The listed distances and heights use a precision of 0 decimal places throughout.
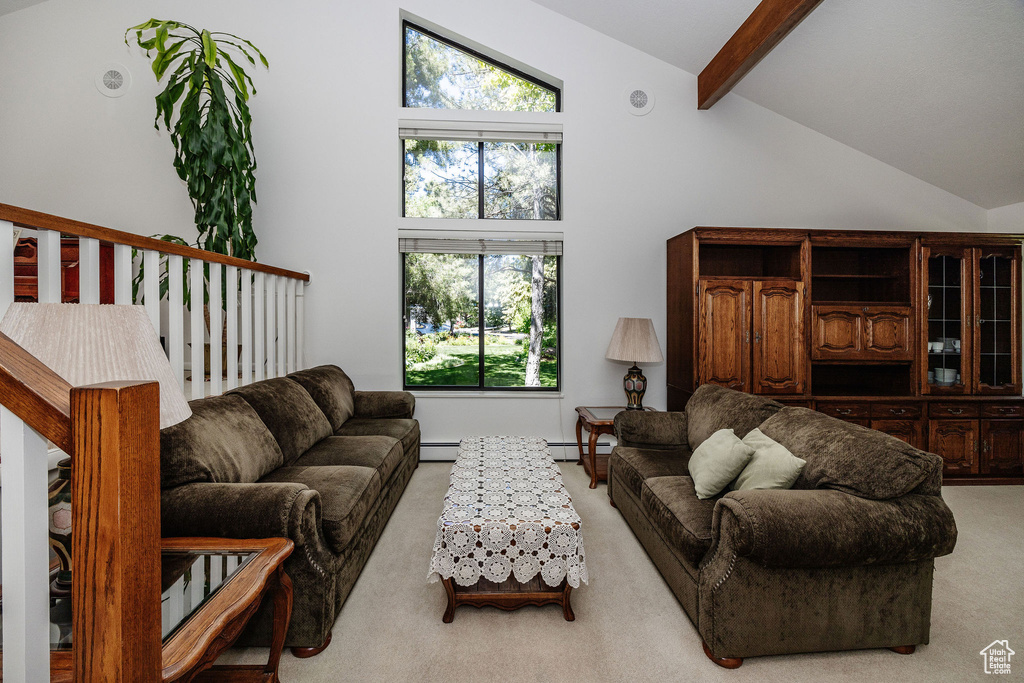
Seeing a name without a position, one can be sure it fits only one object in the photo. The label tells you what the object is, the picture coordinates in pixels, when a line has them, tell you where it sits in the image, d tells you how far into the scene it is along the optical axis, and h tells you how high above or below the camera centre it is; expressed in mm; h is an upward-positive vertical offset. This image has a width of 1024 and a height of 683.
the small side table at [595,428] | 3732 -696
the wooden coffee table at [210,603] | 1007 -661
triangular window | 4512 +2425
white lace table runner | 2041 -857
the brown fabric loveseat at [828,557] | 1744 -799
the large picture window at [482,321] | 4594 +177
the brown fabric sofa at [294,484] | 1776 -657
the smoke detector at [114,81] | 4188 +2234
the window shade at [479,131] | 4371 +1889
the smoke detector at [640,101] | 4445 +2177
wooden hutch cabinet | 3936 +10
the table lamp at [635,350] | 3980 -86
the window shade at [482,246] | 4402 +851
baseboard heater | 4477 -1017
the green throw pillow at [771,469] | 2037 -554
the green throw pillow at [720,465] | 2207 -579
